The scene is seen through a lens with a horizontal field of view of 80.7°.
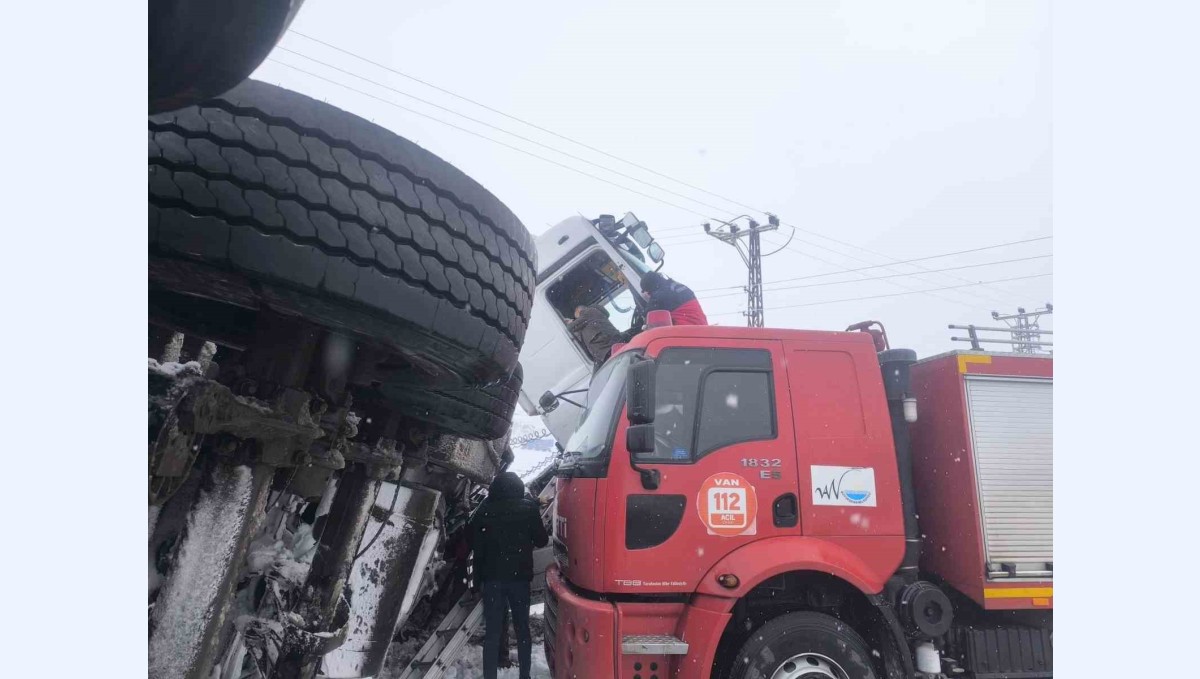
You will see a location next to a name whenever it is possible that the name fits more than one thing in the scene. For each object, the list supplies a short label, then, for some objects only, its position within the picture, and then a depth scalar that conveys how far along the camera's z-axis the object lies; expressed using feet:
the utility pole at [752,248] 55.88
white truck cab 21.89
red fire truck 10.50
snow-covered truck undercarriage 4.15
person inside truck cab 21.38
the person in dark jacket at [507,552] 13.85
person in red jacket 15.46
